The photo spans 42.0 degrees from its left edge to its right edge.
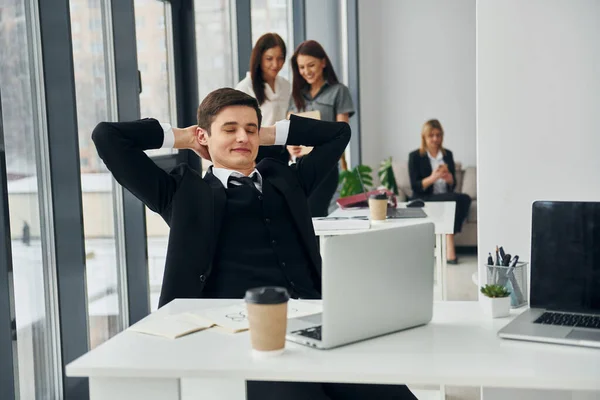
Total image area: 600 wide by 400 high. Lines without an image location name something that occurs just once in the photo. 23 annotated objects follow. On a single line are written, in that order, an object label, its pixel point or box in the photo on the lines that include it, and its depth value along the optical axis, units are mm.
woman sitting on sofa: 7160
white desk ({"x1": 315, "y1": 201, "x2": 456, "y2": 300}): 3479
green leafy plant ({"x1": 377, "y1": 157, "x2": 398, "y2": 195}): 7391
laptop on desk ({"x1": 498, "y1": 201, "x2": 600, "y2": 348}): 1592
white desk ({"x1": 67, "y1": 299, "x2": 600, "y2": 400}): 1283
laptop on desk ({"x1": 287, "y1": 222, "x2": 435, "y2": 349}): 1412
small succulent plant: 1677
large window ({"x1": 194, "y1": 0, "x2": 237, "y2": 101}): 4195
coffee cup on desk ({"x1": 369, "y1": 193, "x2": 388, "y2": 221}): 3482
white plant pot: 1664
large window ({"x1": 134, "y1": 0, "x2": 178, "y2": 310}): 3561
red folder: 4051
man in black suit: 2100
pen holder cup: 1793
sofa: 7332
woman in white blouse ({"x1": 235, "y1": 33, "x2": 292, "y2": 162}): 4082
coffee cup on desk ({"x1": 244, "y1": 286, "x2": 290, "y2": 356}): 1362
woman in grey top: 4367
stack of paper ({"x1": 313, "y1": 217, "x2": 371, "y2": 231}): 3254
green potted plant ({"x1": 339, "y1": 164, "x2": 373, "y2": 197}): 5176
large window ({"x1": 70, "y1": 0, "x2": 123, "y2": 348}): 2893
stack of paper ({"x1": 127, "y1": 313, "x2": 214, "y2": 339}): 1568
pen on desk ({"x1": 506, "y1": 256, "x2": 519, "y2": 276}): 1836
